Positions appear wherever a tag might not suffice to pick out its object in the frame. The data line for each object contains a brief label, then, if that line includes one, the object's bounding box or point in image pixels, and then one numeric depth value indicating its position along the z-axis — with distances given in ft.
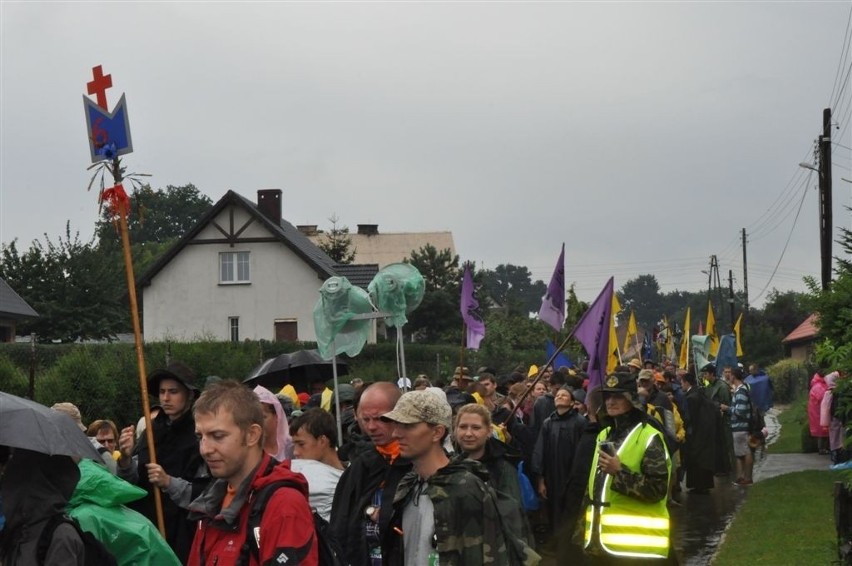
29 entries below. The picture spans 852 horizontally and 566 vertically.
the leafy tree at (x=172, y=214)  355.77
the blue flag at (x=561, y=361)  72.49
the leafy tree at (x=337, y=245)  207.31
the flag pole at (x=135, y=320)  19.67
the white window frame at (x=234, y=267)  176.76
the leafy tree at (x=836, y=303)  34.35
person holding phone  24.06
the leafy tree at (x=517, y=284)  487.20
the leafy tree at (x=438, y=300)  189.47
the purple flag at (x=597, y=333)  33.65
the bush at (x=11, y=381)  58.18
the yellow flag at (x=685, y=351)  94.75
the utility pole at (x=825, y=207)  92.43
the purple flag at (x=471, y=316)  56.95
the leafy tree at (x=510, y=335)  160.80
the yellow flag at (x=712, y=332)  95.91
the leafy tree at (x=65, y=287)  170.40
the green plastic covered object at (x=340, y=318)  40.16
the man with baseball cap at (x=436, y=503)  15.31
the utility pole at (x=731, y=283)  233.35
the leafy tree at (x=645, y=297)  519.19
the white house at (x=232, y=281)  175.01
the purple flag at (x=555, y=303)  45.47
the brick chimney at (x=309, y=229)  263.70
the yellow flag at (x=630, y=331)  85.33
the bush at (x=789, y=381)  172.65
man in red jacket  13.00
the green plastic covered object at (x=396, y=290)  40.47
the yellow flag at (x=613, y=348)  53.16
